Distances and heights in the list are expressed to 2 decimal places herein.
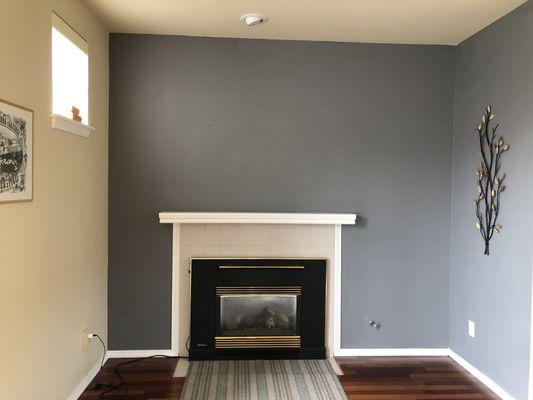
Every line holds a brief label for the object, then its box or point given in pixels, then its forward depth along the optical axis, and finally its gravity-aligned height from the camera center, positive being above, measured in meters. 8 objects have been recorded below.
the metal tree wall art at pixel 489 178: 2.80 +0.11
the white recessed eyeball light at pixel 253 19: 2.82 +1.15
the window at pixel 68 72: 2.38 +0.72
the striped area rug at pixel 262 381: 2.71 -1.28
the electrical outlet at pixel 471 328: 3.07 -0.97
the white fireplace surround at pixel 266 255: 3.13 -0.40
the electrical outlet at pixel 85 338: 2.73 -0.96
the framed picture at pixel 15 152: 1.77 +0.16
